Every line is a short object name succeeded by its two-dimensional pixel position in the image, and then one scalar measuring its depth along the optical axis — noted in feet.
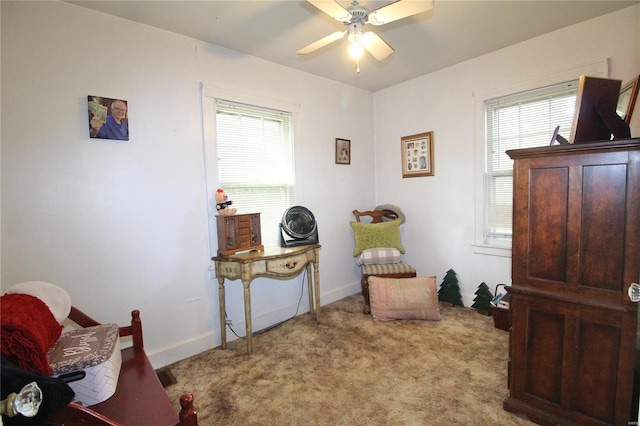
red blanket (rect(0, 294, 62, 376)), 2.97
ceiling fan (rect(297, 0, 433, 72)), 5.34
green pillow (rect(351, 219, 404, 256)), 11.41
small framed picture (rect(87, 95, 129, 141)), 6.70
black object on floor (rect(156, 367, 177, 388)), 6.98
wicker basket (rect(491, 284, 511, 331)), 8.75
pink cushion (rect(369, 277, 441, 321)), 9.56
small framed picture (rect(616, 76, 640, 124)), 6.27
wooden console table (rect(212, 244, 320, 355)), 7.91
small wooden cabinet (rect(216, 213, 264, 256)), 8.18
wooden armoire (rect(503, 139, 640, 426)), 4.60
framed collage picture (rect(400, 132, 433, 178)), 11.48
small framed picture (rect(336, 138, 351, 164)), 11.79
